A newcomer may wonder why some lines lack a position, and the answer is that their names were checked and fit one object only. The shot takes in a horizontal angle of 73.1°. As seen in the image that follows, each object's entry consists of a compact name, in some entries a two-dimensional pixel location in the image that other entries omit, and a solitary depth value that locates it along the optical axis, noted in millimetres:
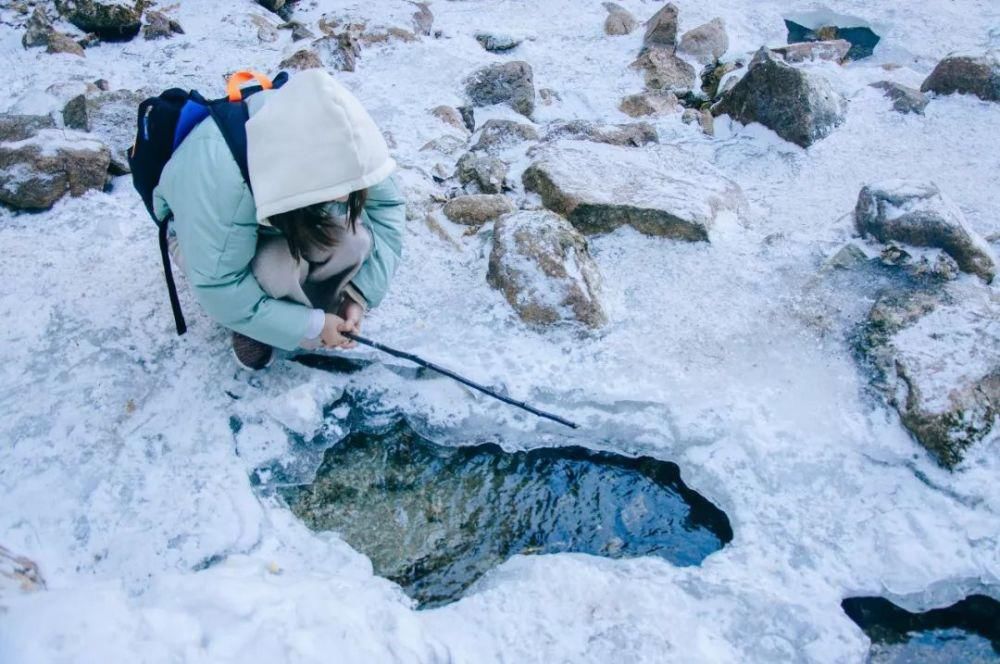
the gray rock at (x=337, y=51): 5609
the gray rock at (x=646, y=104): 5355
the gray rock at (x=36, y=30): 5375
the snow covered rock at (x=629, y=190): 3791
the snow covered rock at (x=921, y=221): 3414
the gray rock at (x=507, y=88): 5363
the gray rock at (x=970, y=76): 4926
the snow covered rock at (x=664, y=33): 6367
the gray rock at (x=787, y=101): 4629
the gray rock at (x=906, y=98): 4945
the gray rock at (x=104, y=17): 5625
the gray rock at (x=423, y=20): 6574
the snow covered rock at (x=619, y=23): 6770
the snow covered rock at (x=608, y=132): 4695
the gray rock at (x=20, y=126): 3734
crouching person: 1928
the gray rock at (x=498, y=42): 6348
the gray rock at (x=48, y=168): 3559
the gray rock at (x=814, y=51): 5930
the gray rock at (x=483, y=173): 4098
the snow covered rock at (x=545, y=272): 3268
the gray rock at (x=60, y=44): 5301
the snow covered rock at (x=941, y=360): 2752
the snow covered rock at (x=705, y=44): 6375
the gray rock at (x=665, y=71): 5859
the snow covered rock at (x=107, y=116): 4195
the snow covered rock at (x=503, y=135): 4633
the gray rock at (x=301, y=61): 5352
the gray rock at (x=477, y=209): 3881
